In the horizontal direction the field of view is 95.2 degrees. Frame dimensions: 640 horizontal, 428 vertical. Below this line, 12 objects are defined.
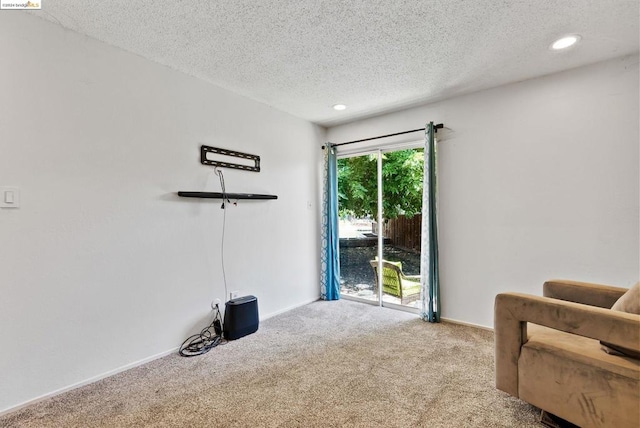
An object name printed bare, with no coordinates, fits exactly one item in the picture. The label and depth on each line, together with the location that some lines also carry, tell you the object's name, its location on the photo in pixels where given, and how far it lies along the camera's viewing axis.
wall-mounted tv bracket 2.78
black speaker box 2.76
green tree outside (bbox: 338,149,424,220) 3.67
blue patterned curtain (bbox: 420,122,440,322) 3.21
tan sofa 1.31
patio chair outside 3.68
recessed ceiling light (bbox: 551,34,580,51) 2.11
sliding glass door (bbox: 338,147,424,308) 3.68
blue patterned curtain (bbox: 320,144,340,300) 4.08
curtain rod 3.23
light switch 1.75
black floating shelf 2.60
